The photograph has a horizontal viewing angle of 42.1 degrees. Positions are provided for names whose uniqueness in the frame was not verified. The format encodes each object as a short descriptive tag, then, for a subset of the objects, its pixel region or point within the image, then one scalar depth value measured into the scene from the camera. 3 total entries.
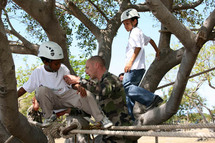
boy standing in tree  3.49
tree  2.54
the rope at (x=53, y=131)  3.35
